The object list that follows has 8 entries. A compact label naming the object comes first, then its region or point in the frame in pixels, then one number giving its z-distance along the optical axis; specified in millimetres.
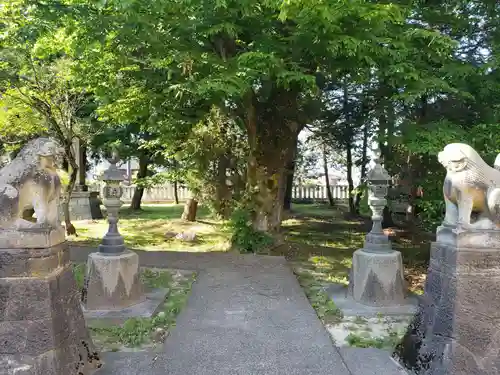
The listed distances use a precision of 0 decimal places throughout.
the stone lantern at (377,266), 4945
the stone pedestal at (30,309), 2613
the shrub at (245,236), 8133
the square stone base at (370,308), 4684
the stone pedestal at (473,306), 2744
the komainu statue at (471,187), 2762
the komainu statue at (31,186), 2621
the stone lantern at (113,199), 5160
